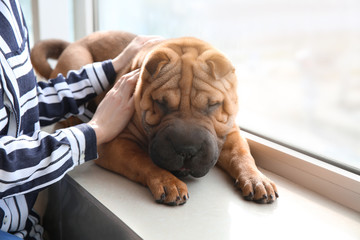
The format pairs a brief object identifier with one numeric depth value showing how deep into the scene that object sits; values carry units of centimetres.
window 100
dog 91
